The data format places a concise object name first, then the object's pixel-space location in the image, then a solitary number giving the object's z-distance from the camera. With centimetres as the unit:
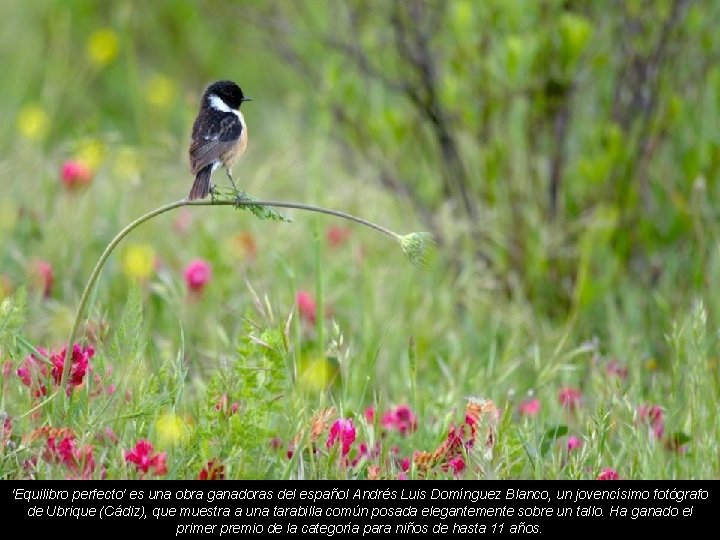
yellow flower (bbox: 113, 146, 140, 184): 1056
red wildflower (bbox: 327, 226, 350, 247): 1062
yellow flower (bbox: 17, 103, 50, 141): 1078
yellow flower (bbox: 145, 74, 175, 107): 1231
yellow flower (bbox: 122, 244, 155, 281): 870
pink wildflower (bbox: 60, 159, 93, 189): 978
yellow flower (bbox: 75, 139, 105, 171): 980
